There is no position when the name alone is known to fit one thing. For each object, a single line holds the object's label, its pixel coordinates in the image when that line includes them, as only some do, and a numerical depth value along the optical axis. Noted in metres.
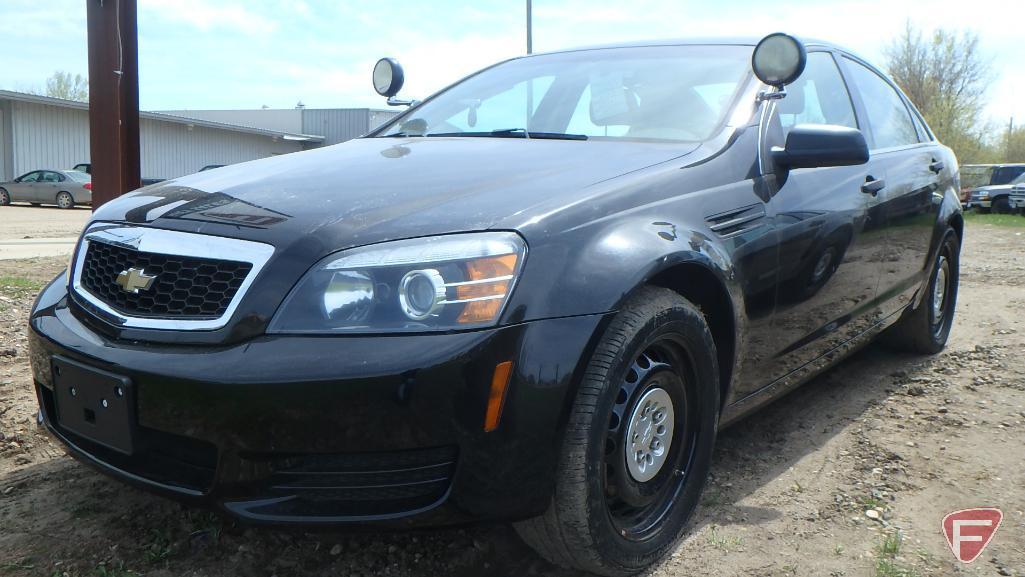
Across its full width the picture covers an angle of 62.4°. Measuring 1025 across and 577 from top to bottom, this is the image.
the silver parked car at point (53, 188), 22.62
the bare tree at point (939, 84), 39.34
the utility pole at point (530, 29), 15.37
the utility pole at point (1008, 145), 48.94
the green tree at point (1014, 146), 48.75
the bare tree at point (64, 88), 59.25
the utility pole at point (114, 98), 5.36
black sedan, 1.75
